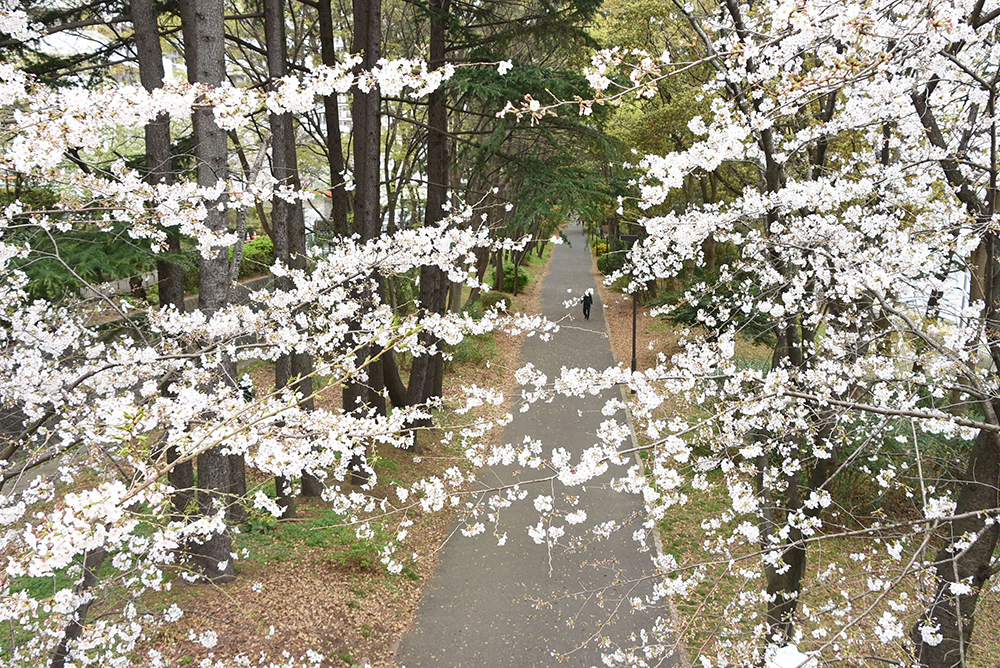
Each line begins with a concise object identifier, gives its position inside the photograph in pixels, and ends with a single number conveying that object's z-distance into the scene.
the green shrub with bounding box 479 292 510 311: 21.86
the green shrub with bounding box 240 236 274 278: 18.91
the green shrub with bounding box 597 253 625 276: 29.86
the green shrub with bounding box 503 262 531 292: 27.01
